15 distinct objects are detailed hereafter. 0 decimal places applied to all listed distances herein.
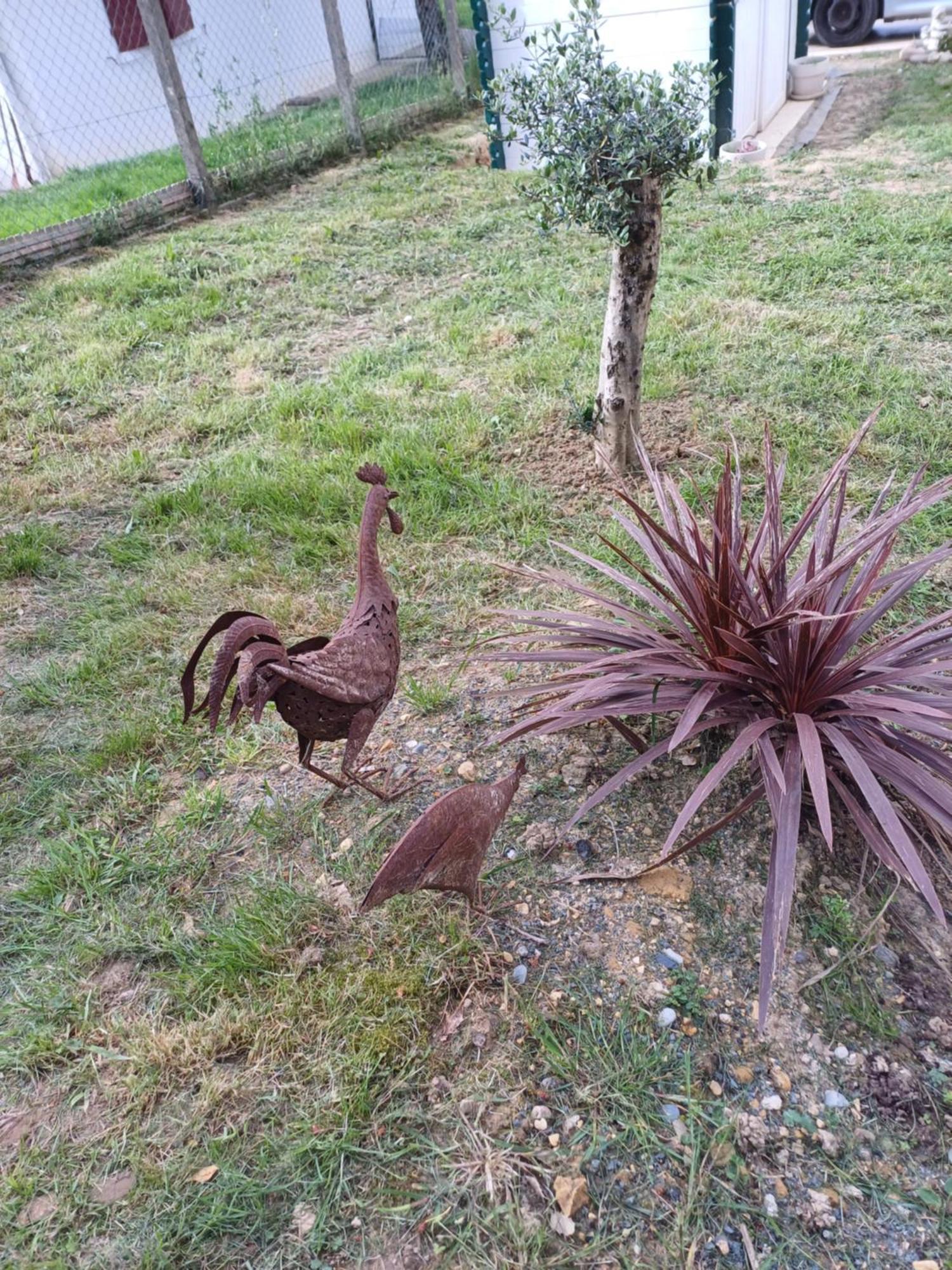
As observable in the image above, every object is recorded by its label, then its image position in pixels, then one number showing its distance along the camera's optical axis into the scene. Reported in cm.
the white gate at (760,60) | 689
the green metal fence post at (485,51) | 709
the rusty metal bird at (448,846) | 150
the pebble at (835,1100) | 159
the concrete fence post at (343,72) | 762
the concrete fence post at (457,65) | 964
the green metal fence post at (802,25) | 940
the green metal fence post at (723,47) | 648
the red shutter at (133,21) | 888
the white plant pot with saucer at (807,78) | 884
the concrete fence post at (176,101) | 643
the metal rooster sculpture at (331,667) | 165
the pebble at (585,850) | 205
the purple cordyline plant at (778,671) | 175
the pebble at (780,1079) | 161
